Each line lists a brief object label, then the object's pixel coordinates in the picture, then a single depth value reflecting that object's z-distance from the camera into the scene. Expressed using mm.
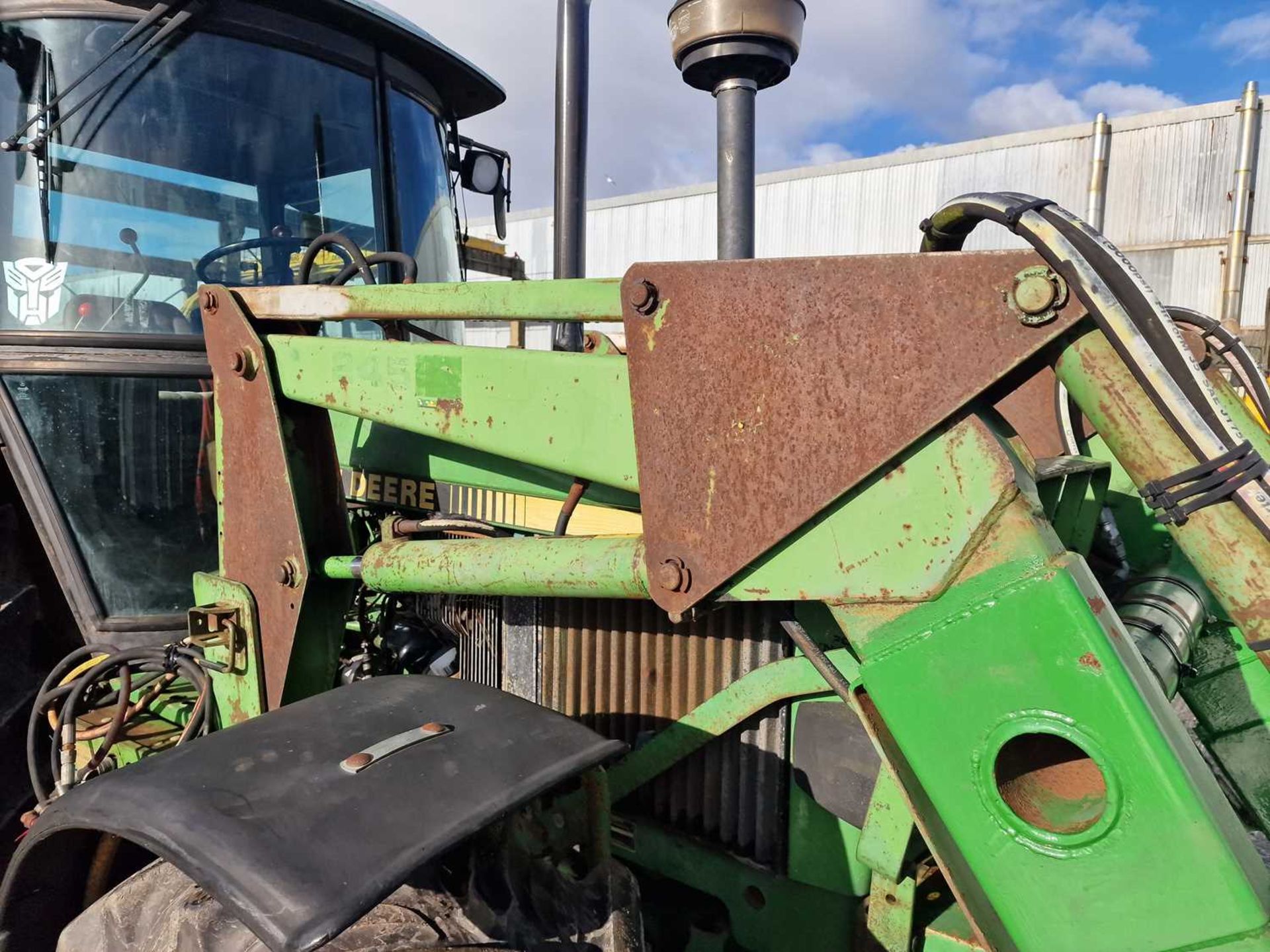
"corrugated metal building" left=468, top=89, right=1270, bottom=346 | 14383
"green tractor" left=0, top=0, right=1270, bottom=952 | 1036
